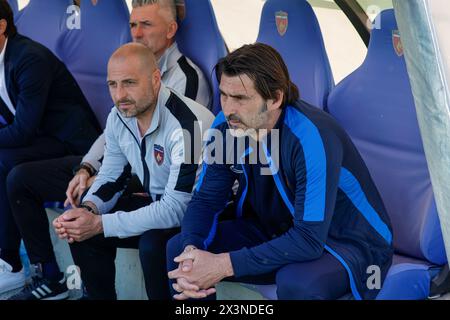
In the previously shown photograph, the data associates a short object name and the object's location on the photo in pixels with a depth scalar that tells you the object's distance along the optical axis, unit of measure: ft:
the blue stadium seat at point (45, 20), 11.96
